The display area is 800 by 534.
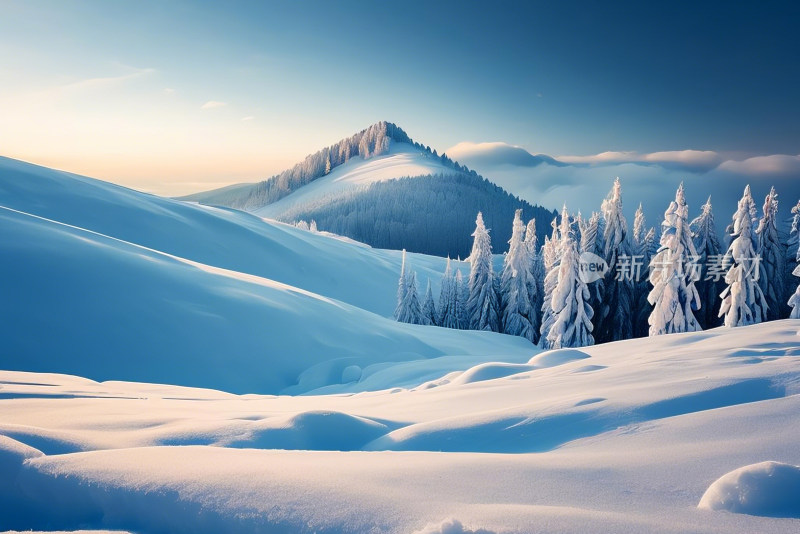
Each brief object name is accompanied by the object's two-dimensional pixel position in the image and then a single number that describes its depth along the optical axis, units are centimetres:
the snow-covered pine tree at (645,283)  3997
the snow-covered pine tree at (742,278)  2820
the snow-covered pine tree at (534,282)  4003
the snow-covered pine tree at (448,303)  4478
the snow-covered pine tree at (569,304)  2853
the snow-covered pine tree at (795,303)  2509
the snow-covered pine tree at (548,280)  3208
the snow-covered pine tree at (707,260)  3962
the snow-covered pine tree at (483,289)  4103
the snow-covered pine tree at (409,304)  4219
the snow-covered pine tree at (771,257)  3528
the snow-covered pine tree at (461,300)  4403
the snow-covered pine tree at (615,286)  3725
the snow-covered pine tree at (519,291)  3900
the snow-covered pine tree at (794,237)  3603
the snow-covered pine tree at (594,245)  3622
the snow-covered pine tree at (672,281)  2716
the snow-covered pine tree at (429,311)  4322
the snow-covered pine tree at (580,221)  3706
